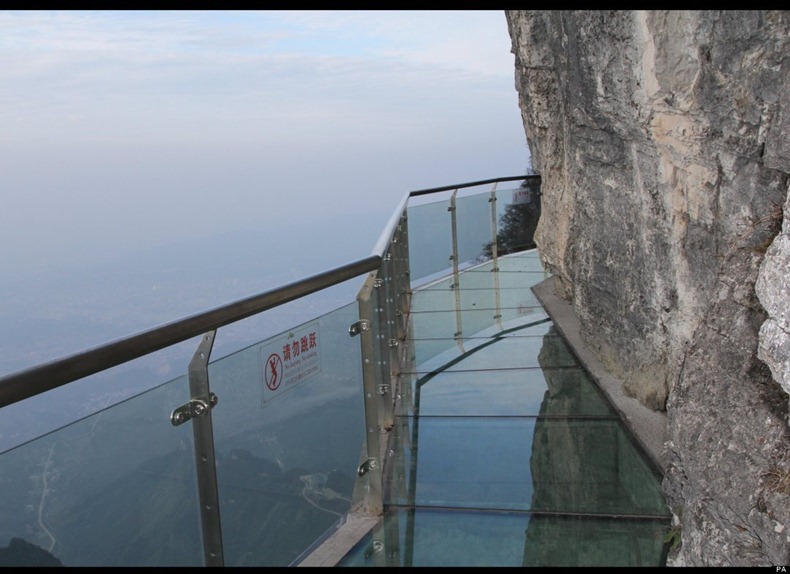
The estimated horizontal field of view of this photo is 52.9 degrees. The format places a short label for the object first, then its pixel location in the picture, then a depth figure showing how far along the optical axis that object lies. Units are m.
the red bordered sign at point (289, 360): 2.47
